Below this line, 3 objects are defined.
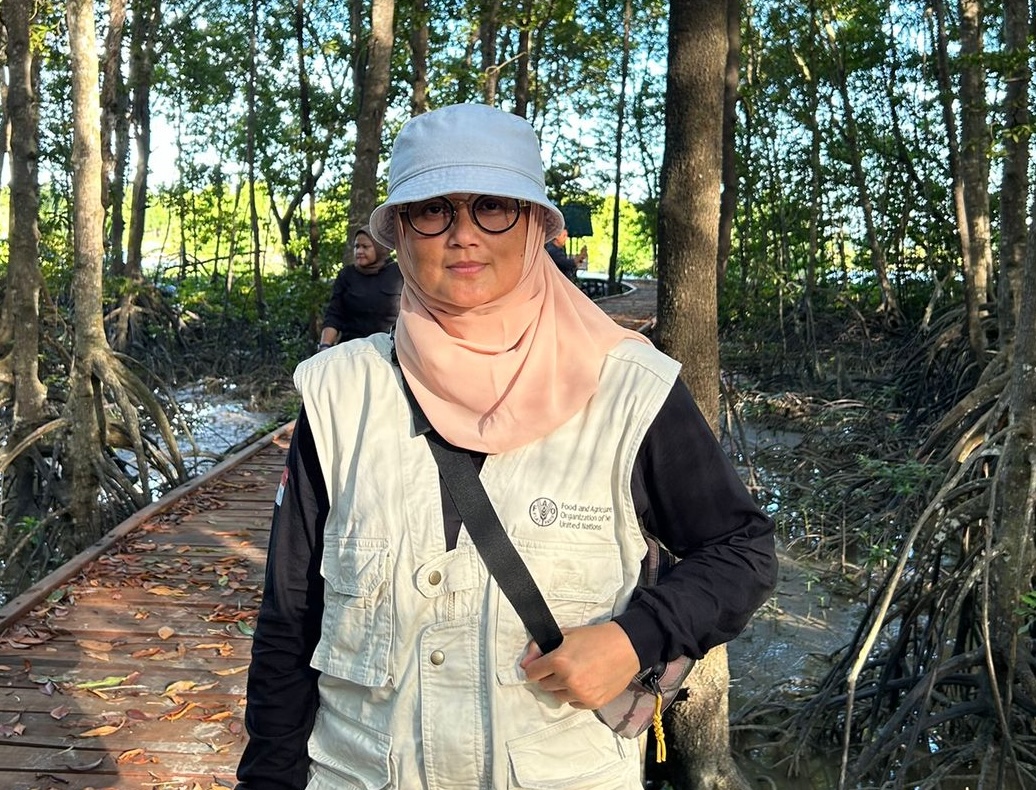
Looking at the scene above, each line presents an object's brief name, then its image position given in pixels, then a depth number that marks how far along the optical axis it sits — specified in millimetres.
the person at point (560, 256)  5308
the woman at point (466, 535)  1268
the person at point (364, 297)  5699
